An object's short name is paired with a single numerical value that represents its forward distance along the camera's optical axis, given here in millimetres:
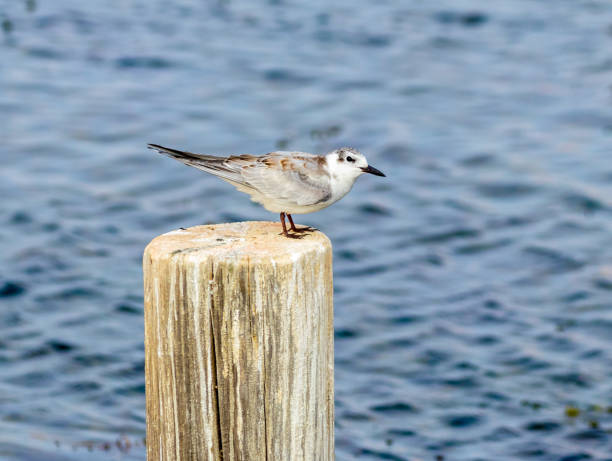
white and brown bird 10578
